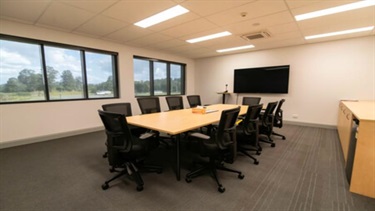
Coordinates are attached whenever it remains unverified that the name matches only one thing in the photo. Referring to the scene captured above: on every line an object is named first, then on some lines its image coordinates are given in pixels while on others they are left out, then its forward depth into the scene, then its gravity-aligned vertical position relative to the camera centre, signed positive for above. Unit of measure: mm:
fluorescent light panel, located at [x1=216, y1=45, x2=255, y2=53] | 5199 +1289
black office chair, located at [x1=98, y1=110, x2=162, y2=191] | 1807 -675
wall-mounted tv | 5266 +276
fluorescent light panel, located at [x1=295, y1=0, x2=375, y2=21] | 2531 +1277
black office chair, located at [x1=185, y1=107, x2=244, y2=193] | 1917 -673
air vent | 3832 +1248
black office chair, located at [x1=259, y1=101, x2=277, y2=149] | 3184 -658
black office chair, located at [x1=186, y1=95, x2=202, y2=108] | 4648 -367
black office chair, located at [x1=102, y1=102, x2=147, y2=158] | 2661 -359
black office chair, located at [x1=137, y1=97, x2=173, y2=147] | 3393 -373
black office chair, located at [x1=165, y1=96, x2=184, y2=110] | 3996 -364
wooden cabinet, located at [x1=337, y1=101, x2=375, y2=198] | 1798 -784
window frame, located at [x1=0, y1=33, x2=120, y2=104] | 3434 +741
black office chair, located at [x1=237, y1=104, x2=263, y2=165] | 2600 -662
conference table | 2009 -476
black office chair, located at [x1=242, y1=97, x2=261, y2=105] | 4575 -354
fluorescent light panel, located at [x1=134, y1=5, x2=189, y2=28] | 2764 +1291
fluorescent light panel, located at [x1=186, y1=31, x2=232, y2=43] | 3974 +1294
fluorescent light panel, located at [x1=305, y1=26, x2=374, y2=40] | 3562 +1271
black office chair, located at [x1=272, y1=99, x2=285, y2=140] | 3568 -682
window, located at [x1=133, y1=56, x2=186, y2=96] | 5626 +393
